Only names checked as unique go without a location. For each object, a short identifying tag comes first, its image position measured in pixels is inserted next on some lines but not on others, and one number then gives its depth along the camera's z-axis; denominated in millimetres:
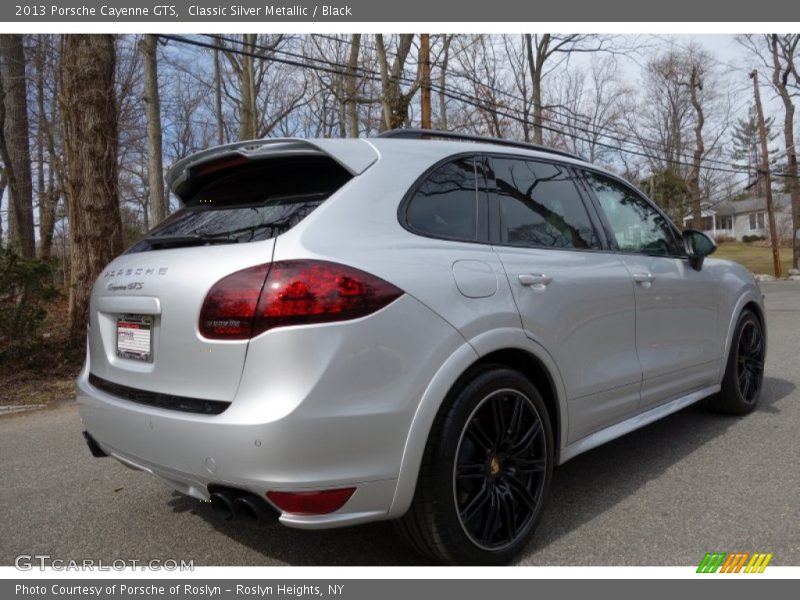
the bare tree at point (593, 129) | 28228
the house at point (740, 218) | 68594
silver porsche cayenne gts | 2102
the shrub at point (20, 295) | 7250
